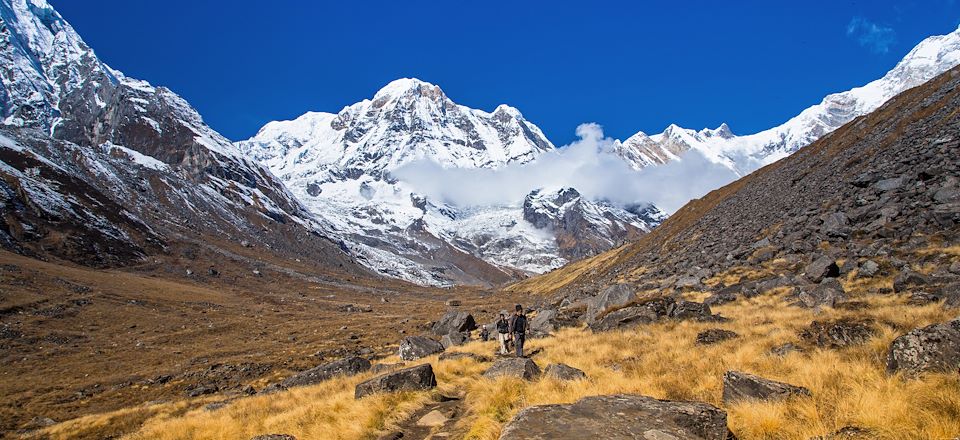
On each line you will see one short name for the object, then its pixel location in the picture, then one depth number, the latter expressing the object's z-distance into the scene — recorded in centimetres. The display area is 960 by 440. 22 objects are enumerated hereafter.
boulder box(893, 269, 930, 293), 1599
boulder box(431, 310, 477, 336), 3956
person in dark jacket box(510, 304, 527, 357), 1902
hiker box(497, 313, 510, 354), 2023
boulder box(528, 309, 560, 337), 2655
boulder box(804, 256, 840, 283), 2103
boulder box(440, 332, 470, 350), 3123
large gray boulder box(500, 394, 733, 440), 633
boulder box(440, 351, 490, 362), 1886
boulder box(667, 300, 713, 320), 1933
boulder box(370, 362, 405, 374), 1892
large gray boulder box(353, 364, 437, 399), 1300
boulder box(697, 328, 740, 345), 1409
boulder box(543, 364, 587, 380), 1181
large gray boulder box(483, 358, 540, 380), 1258
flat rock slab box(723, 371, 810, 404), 761
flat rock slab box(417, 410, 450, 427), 1088
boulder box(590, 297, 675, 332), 2033
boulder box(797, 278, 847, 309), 1706
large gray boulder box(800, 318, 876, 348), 1054
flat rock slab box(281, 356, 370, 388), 2081
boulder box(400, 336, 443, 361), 2330
